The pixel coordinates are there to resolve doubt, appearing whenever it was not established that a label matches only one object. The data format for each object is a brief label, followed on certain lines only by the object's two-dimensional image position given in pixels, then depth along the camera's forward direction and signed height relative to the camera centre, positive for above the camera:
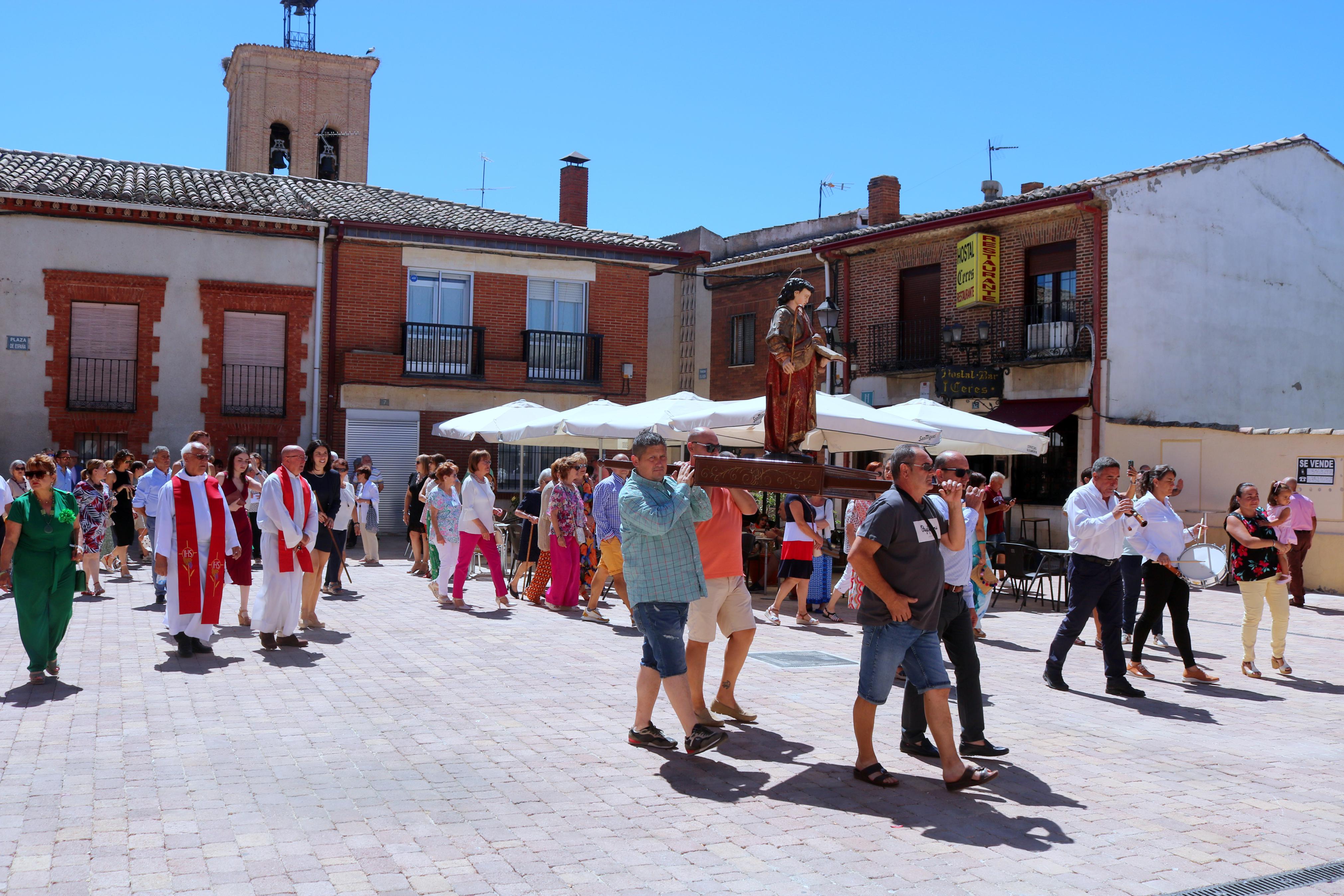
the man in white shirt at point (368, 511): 17.48 -0.52
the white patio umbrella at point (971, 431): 14.34 +0.73
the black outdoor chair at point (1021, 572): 13.89 -0.99
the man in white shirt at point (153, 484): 13.91 -0.15
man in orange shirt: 6.85 -0.62
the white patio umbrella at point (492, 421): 17.27 +0.88
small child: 9.41 -0.18
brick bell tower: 40.41 +12.73
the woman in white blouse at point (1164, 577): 9.16 -0.67
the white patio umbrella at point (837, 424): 12.72 +0.69
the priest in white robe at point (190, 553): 9.05 -0.63
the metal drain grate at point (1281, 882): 4.51 -1.52
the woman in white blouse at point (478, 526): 12.77 -0.52
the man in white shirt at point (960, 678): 6.43 -1.04
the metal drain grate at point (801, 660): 9.41 -1.44
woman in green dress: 7.94 -0.65
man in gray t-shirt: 5.75 -0.57
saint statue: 7.24 +0.72
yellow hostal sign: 22.25 +4.17
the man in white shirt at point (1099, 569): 8.45 -0.56
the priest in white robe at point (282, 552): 9.59 -0.63
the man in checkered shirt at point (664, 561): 6.11 -0.42
